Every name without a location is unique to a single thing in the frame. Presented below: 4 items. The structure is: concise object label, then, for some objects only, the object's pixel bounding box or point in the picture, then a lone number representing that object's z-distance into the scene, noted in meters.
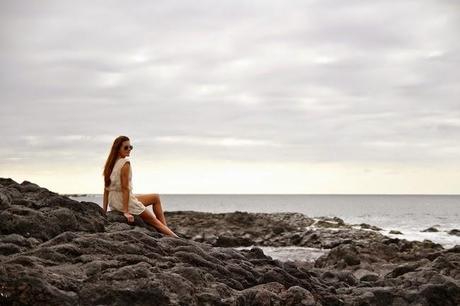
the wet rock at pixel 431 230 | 51.42
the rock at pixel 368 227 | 49.62
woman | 14.70
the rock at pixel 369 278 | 15.75
